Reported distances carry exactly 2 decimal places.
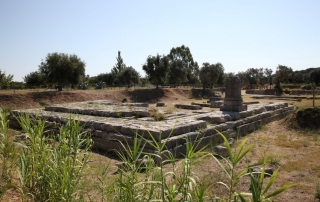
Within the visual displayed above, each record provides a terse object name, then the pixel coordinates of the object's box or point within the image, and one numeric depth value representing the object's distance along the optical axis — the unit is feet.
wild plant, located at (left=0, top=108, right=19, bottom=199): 14.11
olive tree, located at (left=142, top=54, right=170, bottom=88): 117.08
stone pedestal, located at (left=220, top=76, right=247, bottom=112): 45.11
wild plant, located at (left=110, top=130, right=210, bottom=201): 8.44
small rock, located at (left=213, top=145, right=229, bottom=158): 25.96
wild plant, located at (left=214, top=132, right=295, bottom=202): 6.51
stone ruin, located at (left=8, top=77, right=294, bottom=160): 27.76
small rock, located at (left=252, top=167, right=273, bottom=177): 20.21
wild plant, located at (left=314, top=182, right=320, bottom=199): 16.65
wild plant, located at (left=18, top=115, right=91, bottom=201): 10.47
